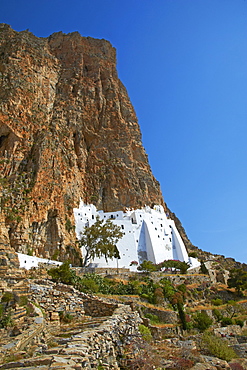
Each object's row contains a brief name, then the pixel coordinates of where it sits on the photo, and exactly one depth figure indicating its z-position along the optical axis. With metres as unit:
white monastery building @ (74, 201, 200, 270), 40.88
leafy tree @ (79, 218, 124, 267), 34.25
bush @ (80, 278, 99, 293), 20.50
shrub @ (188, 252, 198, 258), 48.34
